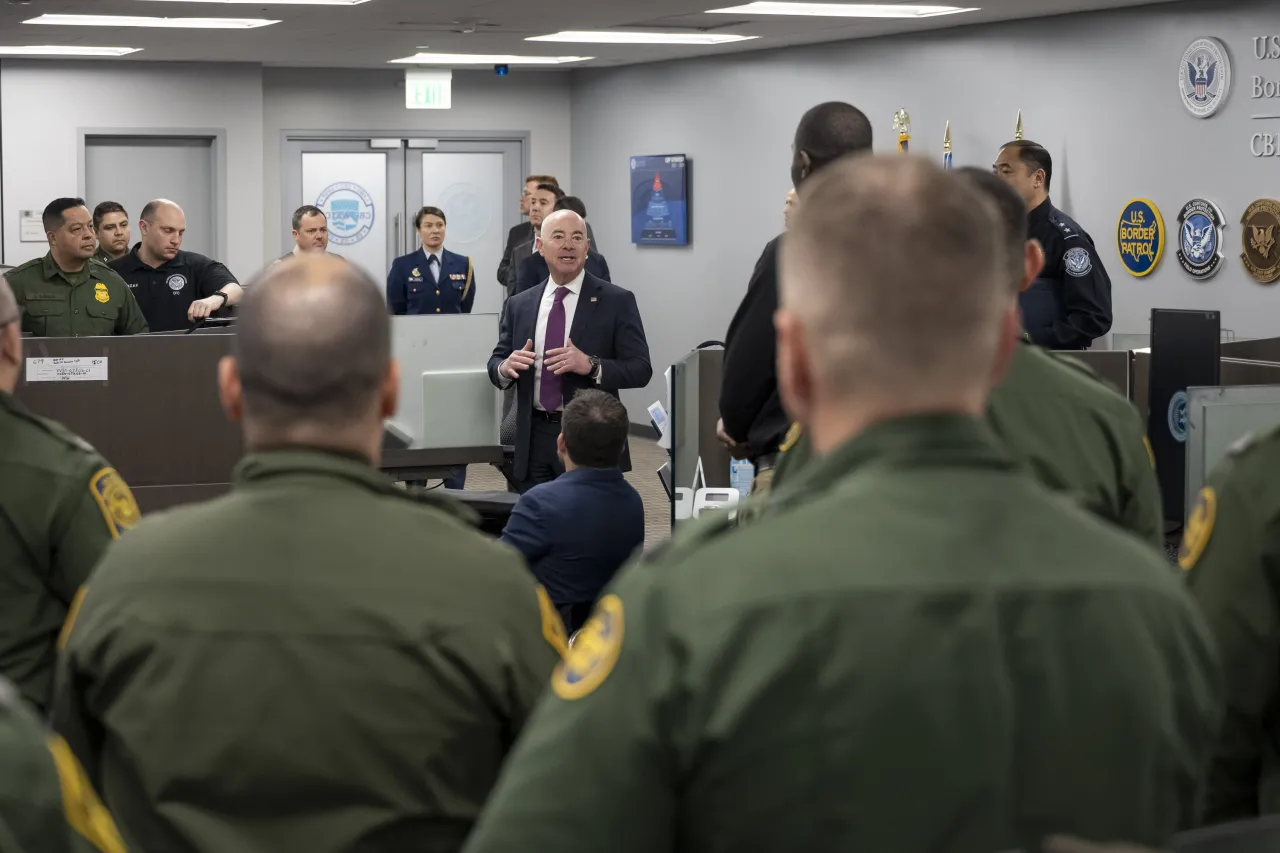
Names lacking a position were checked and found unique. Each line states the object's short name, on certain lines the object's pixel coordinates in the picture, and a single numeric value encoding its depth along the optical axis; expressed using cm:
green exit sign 1188
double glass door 1277
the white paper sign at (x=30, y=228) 1144
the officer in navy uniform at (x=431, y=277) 979
